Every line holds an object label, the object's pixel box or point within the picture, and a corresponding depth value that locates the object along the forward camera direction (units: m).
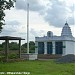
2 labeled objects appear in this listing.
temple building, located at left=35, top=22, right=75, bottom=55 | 34.85
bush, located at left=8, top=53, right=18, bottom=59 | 20.86
